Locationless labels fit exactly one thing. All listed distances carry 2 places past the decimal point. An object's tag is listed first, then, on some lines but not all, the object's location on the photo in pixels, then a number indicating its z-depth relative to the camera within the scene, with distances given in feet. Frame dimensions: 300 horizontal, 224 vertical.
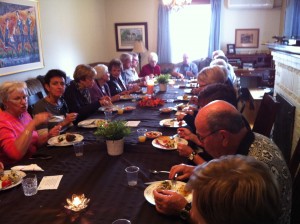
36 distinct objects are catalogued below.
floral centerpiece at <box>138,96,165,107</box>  10.30
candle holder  4.11
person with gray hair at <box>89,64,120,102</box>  11.74
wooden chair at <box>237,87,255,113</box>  18.06
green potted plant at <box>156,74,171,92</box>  13.57
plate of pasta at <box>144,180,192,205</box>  4.34
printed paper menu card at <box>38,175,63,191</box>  4.73
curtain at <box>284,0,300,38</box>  19.62
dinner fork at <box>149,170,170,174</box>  5.17
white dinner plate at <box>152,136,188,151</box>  6.22
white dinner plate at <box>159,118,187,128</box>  7.80
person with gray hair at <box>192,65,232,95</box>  9.41
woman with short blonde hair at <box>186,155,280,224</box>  2.20
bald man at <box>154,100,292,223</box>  3.99
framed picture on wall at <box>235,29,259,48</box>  21.95
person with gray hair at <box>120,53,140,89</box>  16.99
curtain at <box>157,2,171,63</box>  22.35
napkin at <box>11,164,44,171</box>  5.31
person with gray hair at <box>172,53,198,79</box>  21.31
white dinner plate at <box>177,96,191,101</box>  11.55
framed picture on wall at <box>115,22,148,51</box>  23.22
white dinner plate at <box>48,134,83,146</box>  6.52
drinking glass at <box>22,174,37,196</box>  4.53
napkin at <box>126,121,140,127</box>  8.01
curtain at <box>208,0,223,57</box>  21.43
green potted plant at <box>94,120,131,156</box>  5.86
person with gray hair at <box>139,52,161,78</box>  19.87
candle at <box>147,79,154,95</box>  12.82
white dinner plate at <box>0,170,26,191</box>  4.73
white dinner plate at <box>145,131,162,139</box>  6.91
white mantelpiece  8.89
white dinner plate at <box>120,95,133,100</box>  11.93
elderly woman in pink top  5.99
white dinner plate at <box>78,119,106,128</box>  7.86
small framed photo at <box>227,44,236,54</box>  21.95
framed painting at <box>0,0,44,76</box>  12.15
